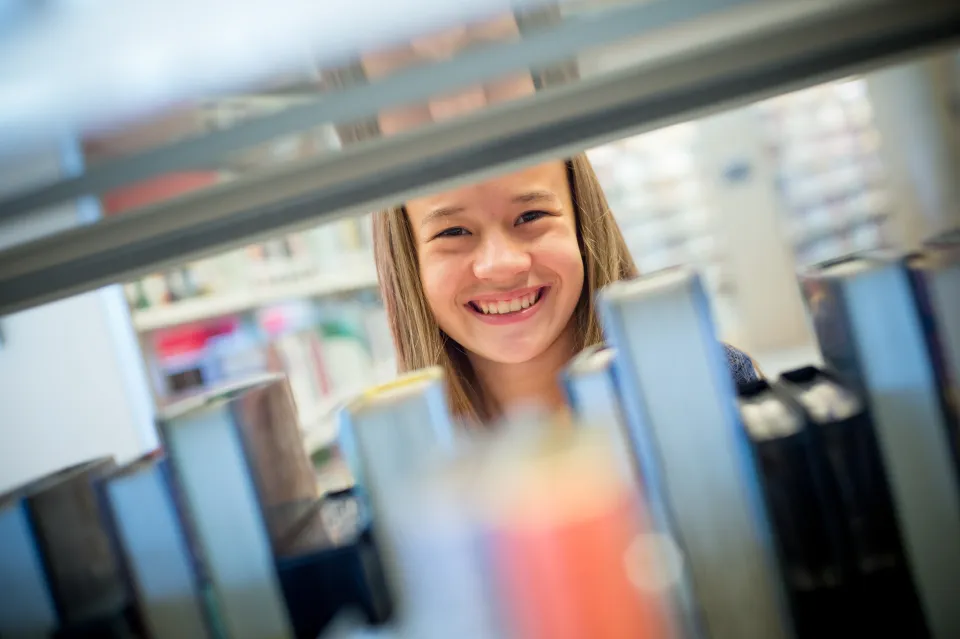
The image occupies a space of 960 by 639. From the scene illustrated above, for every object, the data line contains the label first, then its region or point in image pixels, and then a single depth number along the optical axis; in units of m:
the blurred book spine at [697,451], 0.39
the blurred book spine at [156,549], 0.46
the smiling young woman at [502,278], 0.95
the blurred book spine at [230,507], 0.43
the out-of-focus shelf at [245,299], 2.21
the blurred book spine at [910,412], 0.39
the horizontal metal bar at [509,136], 0.41
